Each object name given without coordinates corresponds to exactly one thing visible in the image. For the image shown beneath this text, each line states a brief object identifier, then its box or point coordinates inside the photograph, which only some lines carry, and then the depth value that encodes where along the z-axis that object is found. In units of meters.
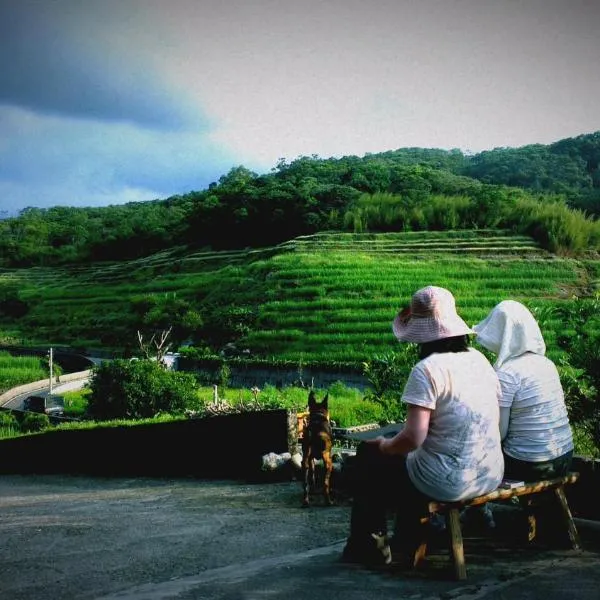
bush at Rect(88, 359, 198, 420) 18.33
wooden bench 3.45
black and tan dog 5.93
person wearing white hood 4.00
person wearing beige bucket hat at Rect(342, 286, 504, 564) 3.46
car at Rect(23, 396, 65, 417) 25.77
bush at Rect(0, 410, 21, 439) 23.02
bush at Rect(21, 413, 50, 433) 22.84
